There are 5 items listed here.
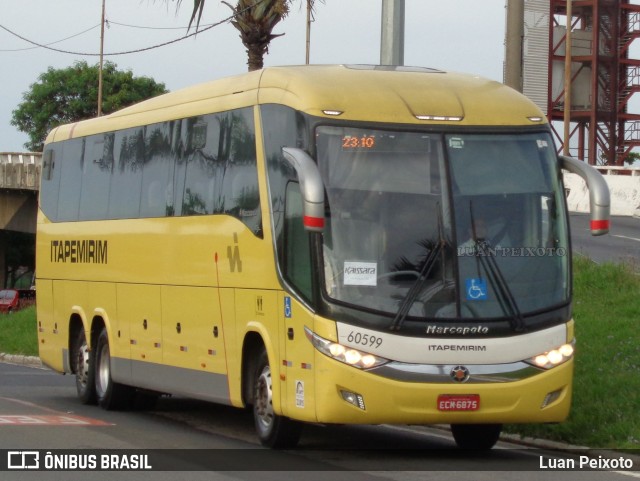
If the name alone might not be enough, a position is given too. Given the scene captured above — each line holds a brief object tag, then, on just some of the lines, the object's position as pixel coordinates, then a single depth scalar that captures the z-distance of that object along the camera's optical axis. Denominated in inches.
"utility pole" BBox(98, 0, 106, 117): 2772.6
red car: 2426.6
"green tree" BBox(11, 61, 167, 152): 3929.6
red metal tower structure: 3243.1
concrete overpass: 2324.4
